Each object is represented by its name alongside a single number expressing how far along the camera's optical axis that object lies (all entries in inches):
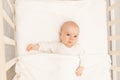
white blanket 57.8
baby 61.0
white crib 58.2
